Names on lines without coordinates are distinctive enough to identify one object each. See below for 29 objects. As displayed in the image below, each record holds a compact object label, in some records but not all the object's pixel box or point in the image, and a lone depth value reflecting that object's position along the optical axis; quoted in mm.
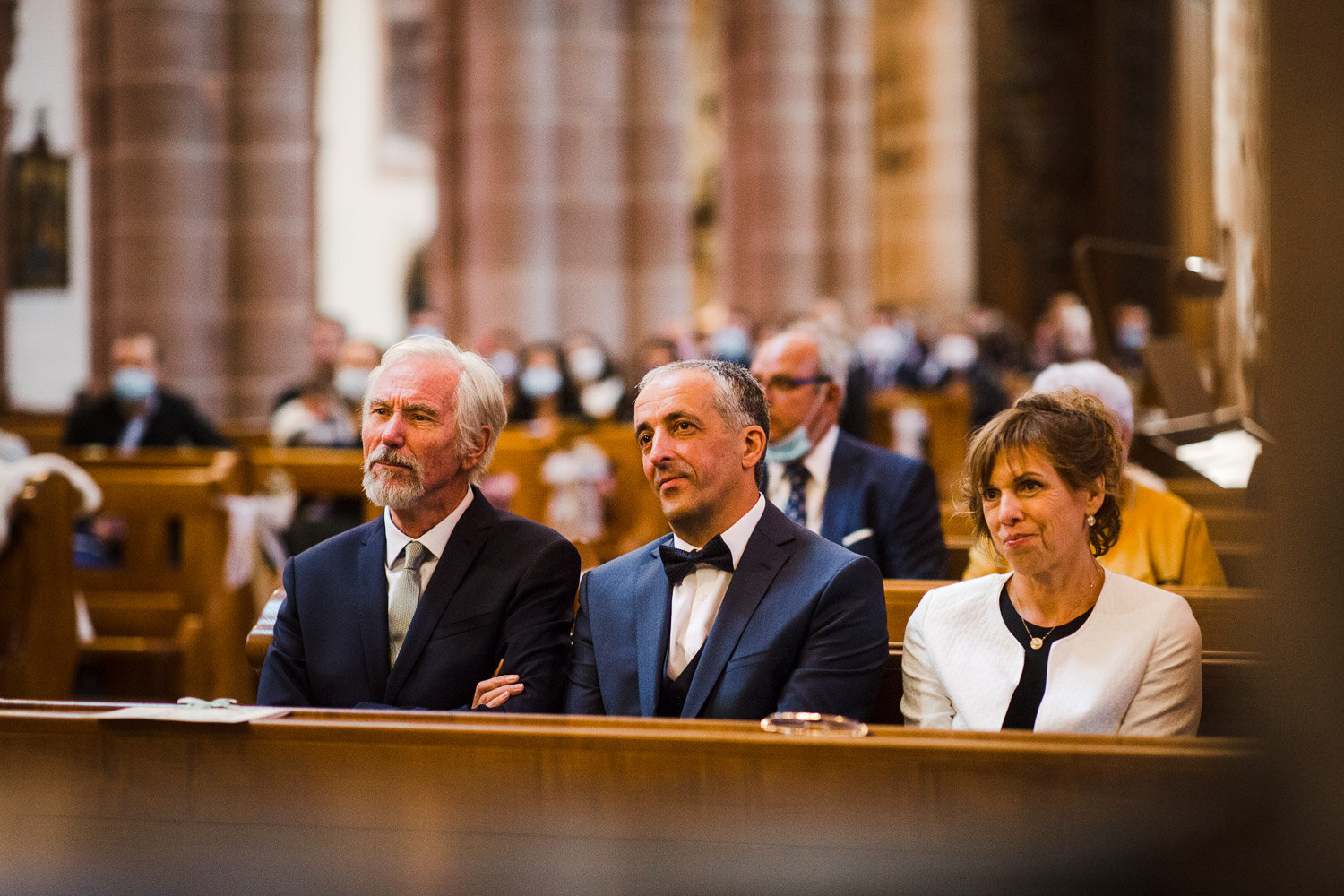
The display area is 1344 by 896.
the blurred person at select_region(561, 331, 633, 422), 19875
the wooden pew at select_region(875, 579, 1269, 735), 5434
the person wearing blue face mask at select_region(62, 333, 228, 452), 16703
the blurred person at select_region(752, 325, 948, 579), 8430
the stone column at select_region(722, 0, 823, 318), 31500
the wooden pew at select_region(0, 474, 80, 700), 10805
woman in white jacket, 4992
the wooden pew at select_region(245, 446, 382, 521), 14055
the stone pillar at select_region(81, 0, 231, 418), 20812
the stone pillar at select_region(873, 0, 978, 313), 40094
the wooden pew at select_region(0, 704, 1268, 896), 3398
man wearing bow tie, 5199
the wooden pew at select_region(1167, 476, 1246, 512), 8819
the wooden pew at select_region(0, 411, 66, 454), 17562
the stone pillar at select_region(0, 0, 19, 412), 21545
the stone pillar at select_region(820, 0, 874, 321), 32781
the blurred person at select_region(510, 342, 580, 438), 19203
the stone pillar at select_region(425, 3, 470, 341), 26437
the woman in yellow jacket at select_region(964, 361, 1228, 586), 7219
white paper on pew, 3855
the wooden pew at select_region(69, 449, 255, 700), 12977
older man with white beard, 5699
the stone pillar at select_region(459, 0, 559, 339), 25422
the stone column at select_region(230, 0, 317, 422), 21656
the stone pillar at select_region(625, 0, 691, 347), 26937
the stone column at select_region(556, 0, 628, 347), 26016
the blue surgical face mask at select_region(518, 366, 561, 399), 19187
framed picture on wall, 26937
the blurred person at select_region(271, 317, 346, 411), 19578
